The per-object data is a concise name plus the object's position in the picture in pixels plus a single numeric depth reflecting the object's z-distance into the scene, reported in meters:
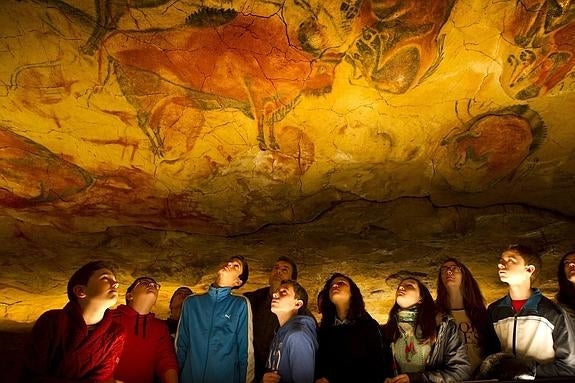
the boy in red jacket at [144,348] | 3.59
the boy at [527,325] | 3.32
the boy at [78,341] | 3.00
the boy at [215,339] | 3.66
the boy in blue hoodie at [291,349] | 3.35
